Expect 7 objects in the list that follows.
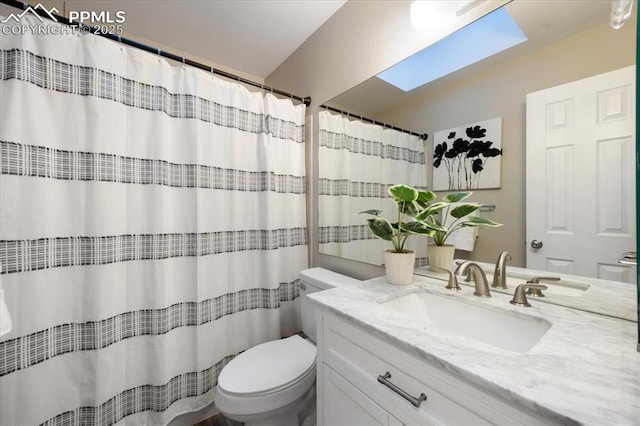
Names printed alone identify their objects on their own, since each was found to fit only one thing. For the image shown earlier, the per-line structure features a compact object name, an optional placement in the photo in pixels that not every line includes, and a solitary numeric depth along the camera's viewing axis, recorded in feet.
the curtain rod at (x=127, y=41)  3.16
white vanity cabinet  1.68
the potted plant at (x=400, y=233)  3.33
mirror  2.50
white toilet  3.33
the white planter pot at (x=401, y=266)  3.43
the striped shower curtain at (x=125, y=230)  3.16
